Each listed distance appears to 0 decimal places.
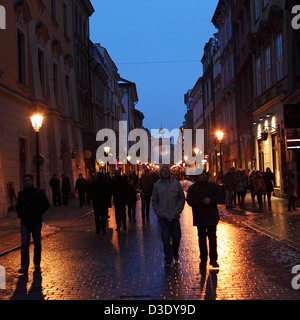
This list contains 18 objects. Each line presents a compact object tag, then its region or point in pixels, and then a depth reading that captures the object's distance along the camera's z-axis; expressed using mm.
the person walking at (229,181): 22375
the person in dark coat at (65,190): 27281
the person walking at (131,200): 16570
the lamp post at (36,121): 17109
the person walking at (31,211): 9203
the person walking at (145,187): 18094
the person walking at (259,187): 22672
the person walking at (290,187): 18920
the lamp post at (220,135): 27053
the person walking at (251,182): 24297
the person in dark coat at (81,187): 26534
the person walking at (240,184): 22892
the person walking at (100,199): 14461
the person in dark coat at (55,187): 26734
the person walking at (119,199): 15148
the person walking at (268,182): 22859
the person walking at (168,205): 9336
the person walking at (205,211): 8930
